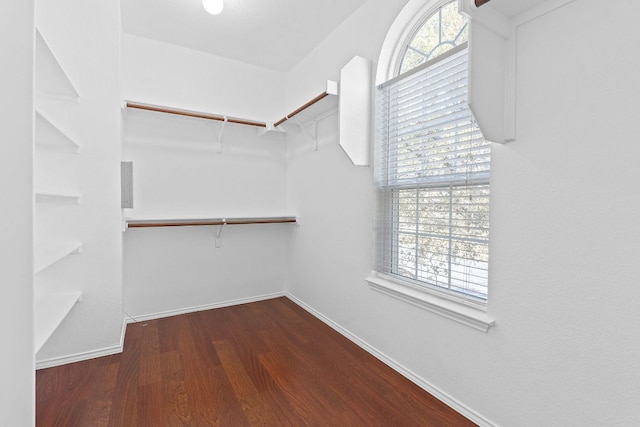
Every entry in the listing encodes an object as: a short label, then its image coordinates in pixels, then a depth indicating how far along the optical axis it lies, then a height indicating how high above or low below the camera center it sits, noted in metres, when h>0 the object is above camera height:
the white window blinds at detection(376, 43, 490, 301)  1.55 +0.18
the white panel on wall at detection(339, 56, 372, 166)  2.11 +0.71
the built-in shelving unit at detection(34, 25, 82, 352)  1.37 +0.12
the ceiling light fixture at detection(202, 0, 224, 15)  1.87 +1.26
